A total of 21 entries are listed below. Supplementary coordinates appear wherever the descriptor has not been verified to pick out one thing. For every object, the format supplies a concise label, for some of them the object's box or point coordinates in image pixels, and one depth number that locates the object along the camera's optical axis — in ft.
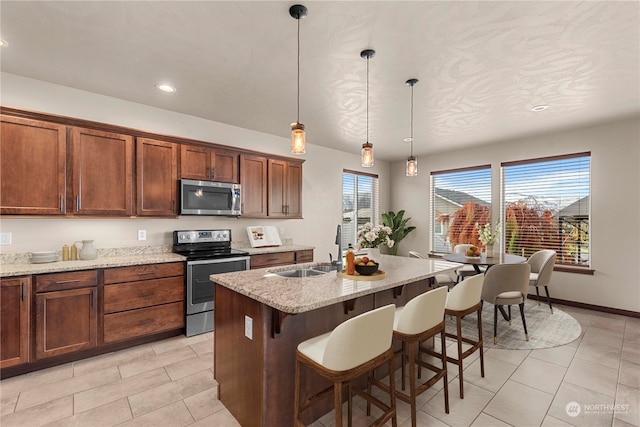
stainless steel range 11.18
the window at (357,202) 19.90
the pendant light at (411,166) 10.98
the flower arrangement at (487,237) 14.25
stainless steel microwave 11.93
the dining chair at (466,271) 14.66
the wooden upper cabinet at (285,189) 14.92
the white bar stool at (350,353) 4.88
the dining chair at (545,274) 12.83
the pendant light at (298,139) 6.92
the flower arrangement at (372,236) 8.18
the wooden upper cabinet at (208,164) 12.13
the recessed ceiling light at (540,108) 11.68
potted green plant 20.98
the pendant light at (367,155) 8.64
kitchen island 5.73
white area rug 10.59
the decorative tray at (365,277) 7.11
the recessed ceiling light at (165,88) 10.03
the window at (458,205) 18.15
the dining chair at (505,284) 10.67
